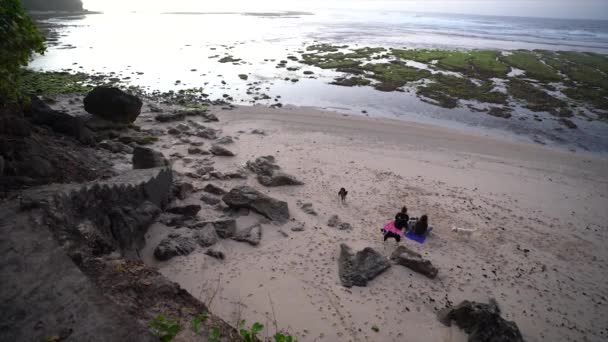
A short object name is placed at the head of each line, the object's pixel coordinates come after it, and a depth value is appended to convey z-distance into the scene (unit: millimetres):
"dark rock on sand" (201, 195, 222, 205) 14602
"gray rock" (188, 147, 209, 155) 19953
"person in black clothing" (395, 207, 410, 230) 13328
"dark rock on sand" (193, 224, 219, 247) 11664
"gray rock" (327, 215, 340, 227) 13991
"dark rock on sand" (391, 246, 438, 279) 11297
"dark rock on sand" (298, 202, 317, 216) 14823
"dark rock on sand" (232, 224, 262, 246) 12125
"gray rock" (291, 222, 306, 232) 13312
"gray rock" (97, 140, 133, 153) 17625
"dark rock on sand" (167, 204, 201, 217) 13203
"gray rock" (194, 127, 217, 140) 22719
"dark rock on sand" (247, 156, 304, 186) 17031
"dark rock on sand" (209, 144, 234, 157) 20031
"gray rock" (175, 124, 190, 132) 23462
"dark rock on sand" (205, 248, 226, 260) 11133
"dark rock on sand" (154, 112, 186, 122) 24936
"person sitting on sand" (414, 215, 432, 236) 13428
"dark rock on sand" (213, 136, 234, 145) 21922
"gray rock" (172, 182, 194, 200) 14445
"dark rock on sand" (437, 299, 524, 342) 8531
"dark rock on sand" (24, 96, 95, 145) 16123
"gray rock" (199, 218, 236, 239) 12328
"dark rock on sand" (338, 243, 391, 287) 10695
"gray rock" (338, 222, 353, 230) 13887
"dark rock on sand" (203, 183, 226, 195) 15437
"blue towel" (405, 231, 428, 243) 13389
